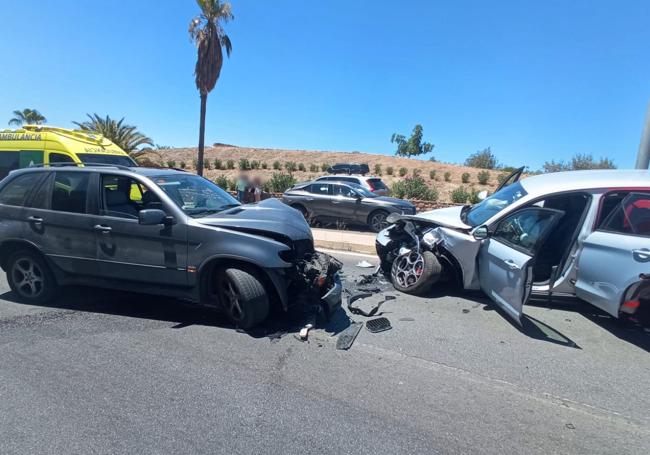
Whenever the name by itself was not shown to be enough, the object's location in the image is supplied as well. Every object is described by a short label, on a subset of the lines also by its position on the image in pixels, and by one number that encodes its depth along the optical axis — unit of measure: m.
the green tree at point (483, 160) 42.53
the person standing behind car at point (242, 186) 13.26
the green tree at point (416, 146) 65.75
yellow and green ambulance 9.64
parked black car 12.42
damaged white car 4.09
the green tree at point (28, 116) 40.41
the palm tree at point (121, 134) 19.95
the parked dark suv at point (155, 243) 4.04
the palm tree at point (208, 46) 20.72
